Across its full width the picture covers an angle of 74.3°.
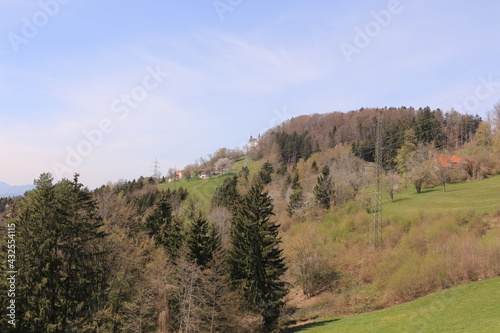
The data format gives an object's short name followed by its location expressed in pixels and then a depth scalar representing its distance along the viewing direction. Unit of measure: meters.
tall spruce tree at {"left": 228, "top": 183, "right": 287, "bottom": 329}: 35.06
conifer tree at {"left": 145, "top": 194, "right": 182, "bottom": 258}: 47.78
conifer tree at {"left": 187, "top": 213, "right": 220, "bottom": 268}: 36.38
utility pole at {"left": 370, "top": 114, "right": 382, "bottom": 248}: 41.56
